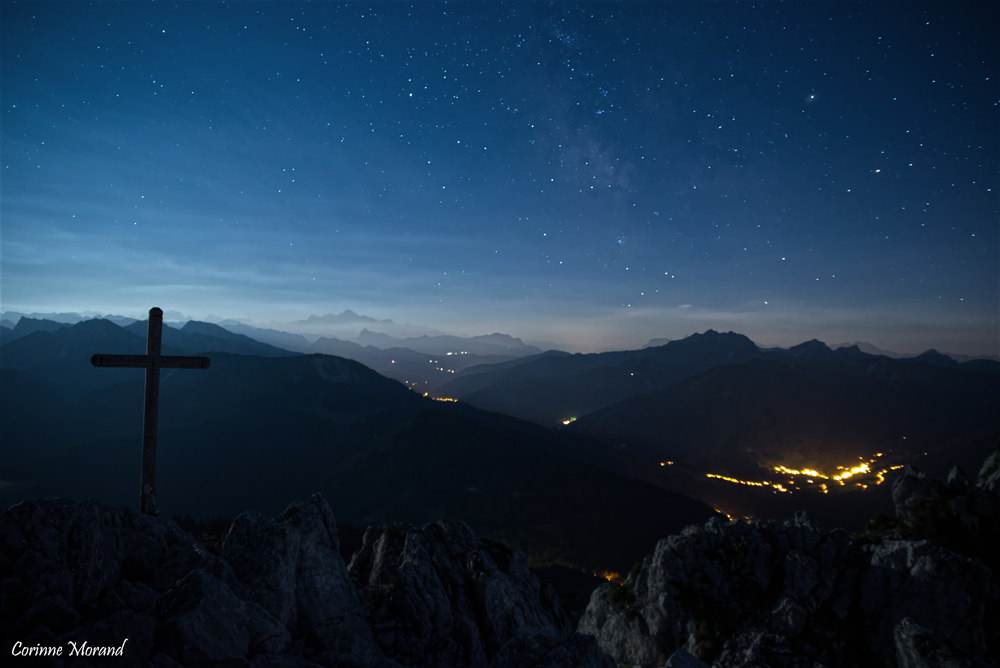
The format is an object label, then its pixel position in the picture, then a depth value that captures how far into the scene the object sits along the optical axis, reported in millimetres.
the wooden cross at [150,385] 14516
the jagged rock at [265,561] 12698
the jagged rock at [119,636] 7361
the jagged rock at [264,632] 9828
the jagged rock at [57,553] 8953
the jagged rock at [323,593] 12578
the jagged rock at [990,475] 31875
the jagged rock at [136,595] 9812
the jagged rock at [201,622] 8188
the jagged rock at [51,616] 7945
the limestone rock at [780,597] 24406
